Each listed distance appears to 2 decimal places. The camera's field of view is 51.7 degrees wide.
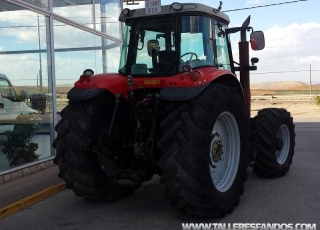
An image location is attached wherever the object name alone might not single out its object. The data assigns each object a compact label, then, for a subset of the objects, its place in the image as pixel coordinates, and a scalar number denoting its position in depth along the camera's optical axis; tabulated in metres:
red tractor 3.62
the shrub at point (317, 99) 20.84
